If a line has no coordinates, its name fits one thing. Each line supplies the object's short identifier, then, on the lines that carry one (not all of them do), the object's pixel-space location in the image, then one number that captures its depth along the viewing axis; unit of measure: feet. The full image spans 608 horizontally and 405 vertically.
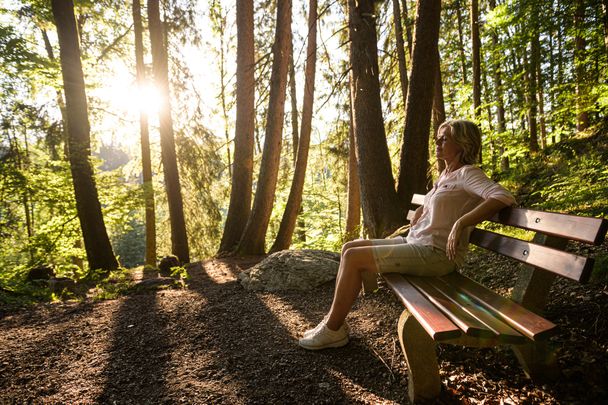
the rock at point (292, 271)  13.78
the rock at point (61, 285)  16.46
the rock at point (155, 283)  15.53
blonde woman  7.23
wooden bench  4.73
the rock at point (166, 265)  21.33
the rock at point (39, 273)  19.34
